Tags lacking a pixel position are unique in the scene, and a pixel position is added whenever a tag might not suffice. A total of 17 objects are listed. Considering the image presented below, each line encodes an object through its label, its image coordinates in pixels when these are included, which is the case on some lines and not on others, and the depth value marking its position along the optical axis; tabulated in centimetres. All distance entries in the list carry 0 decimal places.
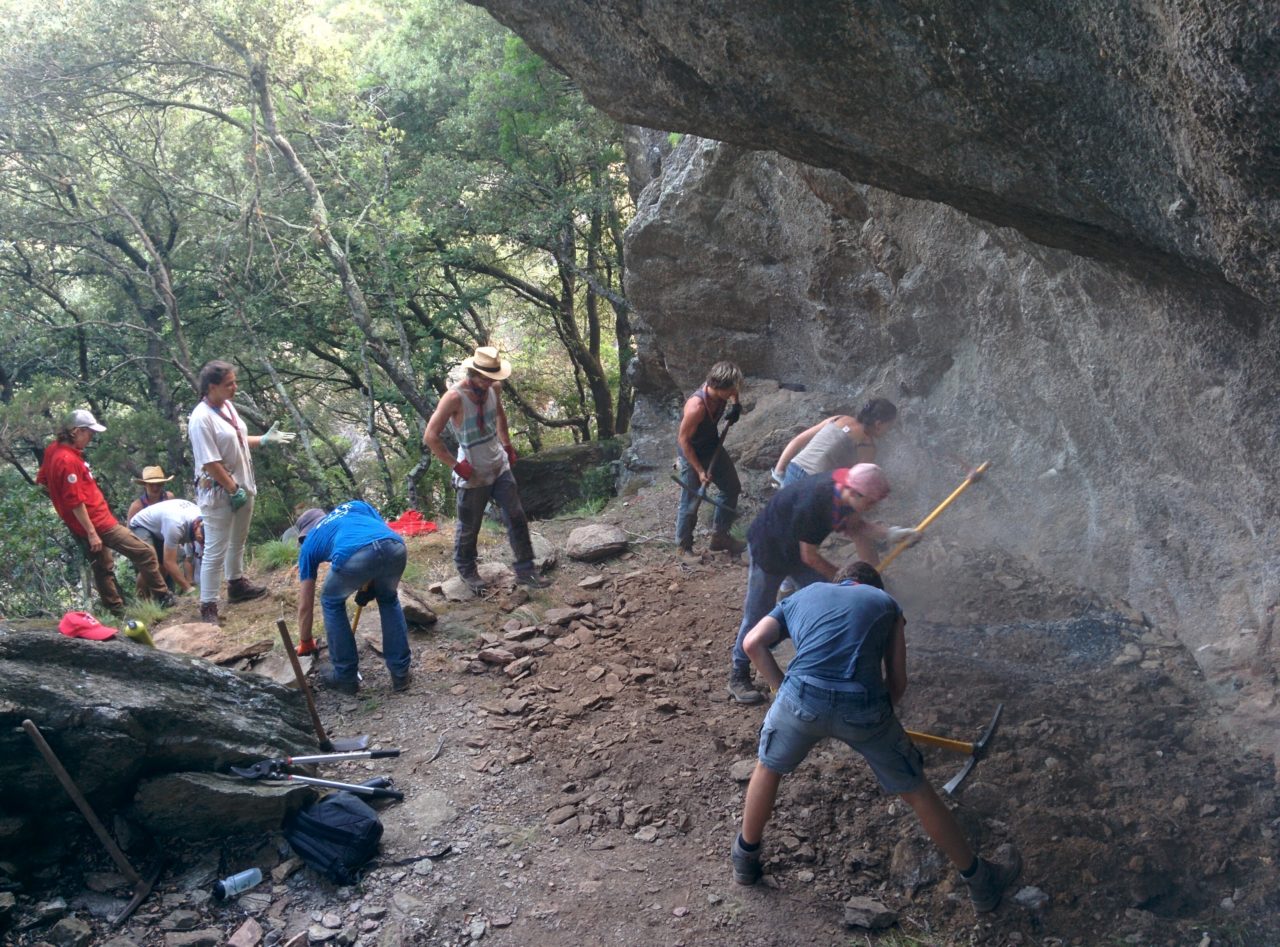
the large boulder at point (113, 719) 393
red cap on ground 451
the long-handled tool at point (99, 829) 380
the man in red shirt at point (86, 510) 677
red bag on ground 902
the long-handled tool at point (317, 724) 493
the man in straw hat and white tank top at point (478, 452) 661
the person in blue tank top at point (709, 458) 685
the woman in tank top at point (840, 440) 584
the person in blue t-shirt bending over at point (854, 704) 367
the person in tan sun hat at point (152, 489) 870
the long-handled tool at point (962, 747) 439
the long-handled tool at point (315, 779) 441
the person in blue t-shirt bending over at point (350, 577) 543
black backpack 415
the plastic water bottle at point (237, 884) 398
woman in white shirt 630
